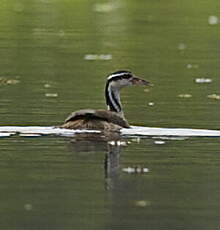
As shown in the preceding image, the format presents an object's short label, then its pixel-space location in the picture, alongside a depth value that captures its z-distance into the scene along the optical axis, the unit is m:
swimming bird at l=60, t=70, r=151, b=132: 15.22
